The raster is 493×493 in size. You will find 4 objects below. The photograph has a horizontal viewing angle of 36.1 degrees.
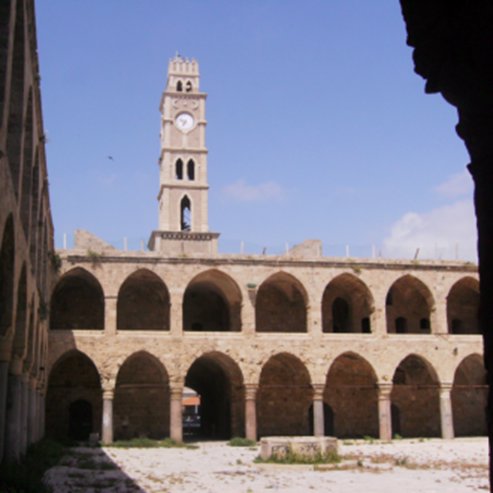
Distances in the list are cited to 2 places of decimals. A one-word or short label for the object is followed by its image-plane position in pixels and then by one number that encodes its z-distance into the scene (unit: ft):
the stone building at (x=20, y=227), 35.96
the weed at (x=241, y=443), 96.07
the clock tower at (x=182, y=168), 137.08
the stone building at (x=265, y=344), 101.14
